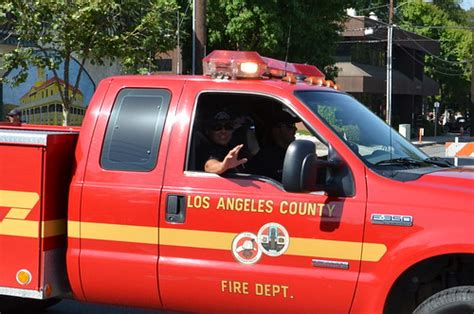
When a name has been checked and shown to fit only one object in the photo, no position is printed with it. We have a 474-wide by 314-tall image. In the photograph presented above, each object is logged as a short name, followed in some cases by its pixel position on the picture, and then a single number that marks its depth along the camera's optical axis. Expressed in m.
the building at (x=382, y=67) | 42.19
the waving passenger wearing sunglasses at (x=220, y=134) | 4.46
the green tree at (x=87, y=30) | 11.80
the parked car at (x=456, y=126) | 66.03
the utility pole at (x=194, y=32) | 14.85
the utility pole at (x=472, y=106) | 60.71
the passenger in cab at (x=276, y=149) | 4.62
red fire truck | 3.79
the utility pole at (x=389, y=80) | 33.70
